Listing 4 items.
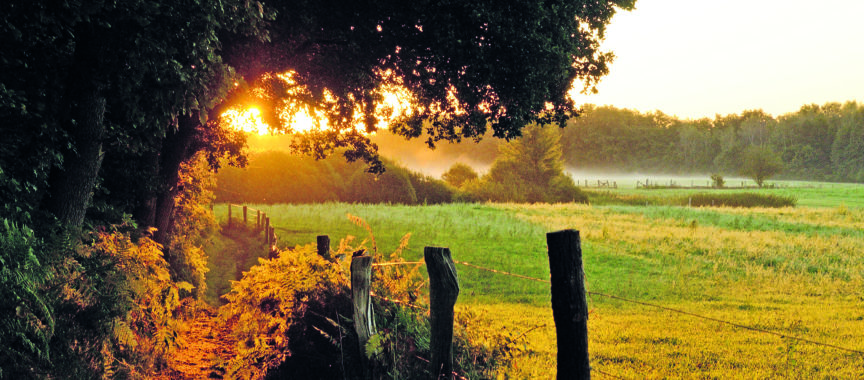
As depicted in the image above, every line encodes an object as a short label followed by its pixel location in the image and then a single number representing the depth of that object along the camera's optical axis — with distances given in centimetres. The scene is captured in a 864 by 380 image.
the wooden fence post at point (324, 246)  823
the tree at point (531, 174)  6706
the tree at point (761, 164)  8625
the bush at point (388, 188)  5362
